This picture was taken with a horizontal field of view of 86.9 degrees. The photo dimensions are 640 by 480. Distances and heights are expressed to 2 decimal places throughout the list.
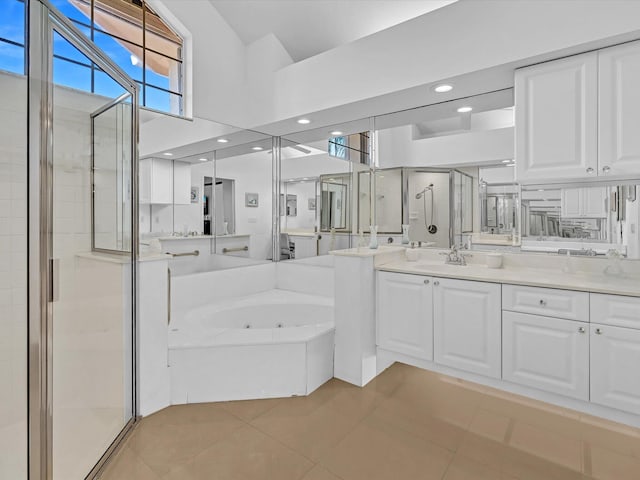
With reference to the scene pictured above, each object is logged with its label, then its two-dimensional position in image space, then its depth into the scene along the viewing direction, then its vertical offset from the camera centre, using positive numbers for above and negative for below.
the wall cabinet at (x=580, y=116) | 1.82 +0.71
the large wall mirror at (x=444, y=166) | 2.52 +0.61
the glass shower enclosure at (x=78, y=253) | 1.34 -0.07
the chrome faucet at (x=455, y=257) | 2.67 -0.14
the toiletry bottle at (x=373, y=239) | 2.90 +0.01
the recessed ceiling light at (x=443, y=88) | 2.38 +1.08
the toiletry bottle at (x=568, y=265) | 2.26 -0.17
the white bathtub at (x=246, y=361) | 2.27 -0.84
